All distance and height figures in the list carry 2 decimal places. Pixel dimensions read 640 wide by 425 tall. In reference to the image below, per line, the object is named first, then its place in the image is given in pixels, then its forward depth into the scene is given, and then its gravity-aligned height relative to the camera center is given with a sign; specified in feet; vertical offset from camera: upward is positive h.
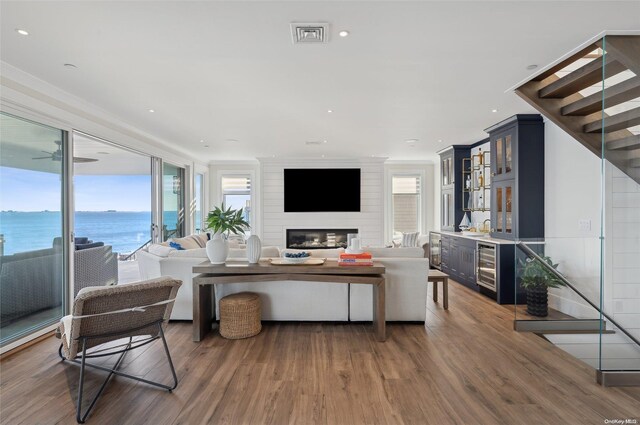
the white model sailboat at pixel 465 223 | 20.57 -0.82
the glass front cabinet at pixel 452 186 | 21.80 +1.71
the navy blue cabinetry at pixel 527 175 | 14.62 +1.59
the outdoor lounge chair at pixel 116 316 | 6.76 -2.35
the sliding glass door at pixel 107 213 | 14.66 -0.31
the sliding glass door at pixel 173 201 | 20.71 +0.68
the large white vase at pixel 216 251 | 10.98 -1.35
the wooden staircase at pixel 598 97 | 7.89 +3.45
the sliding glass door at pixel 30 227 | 10.11 -0.51
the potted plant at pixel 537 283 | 11.75 -2.69
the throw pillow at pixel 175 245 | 15.27 -1.60
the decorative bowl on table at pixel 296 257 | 10.91 -1.59
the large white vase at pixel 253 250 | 11.09 -1.33
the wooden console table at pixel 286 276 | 10.36 -2.11
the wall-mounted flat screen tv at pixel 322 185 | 26.99 +2.14
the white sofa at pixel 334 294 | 11.89 -3.05
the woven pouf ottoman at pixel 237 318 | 10.57 -3.50
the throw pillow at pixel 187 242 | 16.86 -1.68
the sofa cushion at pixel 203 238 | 19.38 -1.63
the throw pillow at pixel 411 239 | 23.47 -2.06
